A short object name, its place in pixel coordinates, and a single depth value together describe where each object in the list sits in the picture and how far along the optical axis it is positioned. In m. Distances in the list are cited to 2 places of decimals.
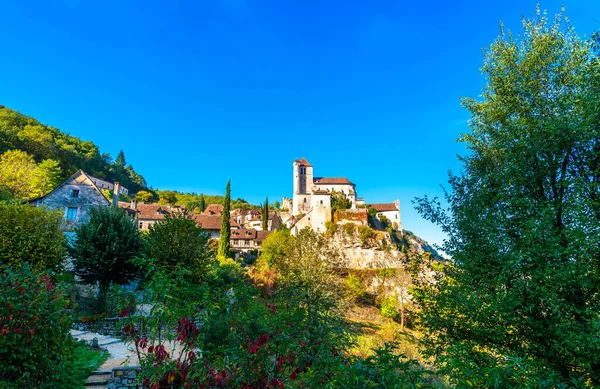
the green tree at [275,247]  39.64
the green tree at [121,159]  139.23
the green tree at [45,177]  43.75
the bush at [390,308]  35.97
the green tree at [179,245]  21.05
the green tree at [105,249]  18.92
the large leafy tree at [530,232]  5.72
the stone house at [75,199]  27.20
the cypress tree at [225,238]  45.86
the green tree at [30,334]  5.09
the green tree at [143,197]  99.75
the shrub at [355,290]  37.79
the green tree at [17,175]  40.31
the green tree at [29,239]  17.92
